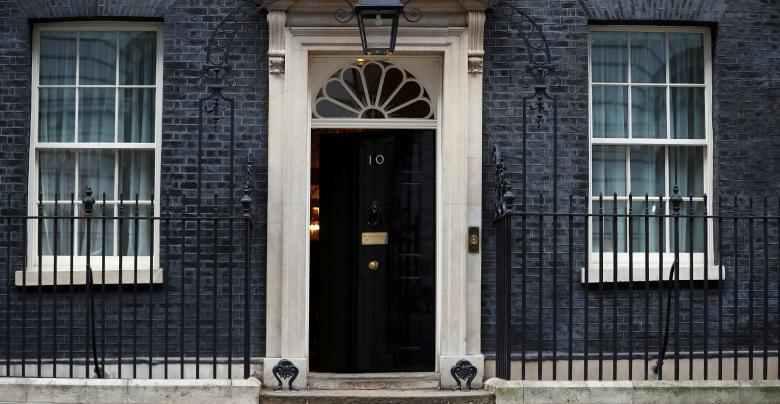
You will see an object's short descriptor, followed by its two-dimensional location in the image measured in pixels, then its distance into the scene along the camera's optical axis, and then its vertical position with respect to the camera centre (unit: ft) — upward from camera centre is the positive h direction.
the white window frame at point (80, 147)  33.55 +1.84
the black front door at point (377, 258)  34.12 -1.40
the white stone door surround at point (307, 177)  32.63 +1.13
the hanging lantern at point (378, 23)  29.81 +5.34
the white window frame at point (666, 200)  33.70 +0.37
